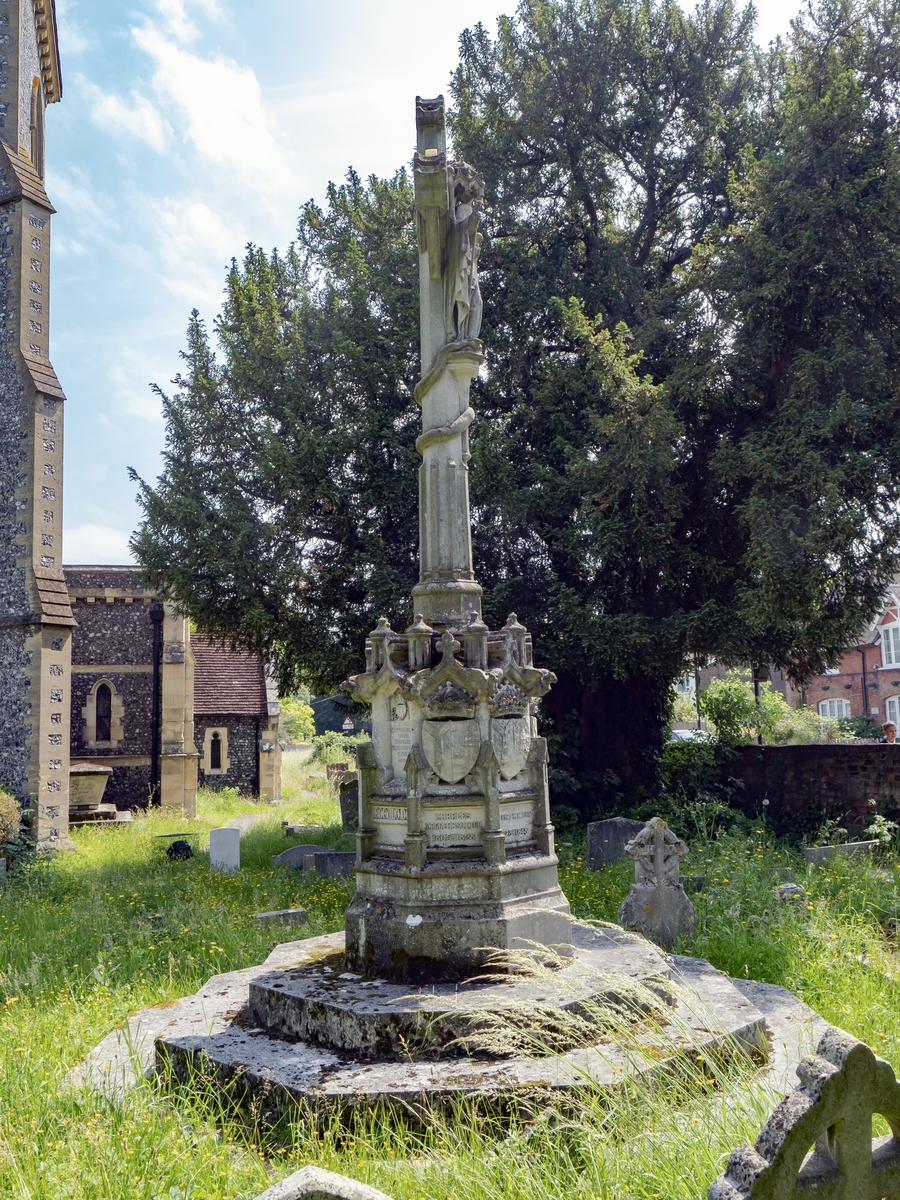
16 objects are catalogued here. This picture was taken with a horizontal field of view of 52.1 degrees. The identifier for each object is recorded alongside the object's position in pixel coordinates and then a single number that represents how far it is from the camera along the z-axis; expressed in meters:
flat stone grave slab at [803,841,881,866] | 10.27
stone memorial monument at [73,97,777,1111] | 4.60
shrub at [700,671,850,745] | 17.47
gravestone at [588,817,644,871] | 11.30
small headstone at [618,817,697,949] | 7.35
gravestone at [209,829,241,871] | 12.65
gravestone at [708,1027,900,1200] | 1.95
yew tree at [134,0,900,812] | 12.60
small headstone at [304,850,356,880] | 11.56
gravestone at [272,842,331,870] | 12.73
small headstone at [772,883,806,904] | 7.94
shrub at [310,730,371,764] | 40.95
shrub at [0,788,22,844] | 14.42
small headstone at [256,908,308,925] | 8.68
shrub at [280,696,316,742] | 52.09
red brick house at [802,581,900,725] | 35.84
